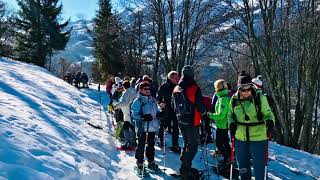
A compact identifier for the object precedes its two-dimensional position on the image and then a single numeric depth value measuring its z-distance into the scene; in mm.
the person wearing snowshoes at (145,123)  6763
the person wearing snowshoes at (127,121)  8361
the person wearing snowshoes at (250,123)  5219
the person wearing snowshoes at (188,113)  6103
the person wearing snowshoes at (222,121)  6794
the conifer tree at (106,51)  33334
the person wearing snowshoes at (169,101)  7991
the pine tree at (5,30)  35070
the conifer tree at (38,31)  34270
